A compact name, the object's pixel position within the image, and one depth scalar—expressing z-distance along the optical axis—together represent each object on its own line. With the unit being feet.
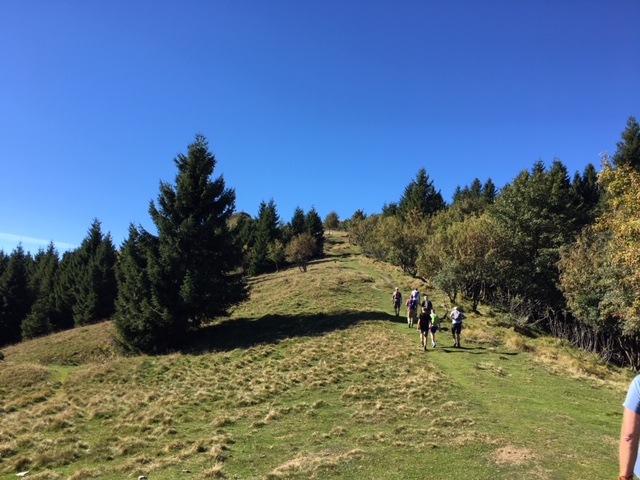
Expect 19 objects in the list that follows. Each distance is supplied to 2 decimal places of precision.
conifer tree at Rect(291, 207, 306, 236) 303.48
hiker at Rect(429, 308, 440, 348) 66.59
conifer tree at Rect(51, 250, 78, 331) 183.05
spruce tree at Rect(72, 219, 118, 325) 166.61
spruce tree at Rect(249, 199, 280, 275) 242.37
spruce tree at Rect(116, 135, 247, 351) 91.04
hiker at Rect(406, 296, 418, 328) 82.31
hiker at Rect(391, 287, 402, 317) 94.99
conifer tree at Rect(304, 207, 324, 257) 294.66
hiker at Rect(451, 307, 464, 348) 65.41
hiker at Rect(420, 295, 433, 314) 66.99
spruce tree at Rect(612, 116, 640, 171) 165.48
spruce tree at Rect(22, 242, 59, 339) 162.09
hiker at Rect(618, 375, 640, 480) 12.69
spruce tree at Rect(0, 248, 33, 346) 185.98
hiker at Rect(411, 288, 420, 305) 82.34
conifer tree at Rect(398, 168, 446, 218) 247.91
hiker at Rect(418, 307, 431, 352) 64.75
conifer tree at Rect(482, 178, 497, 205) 329.42
